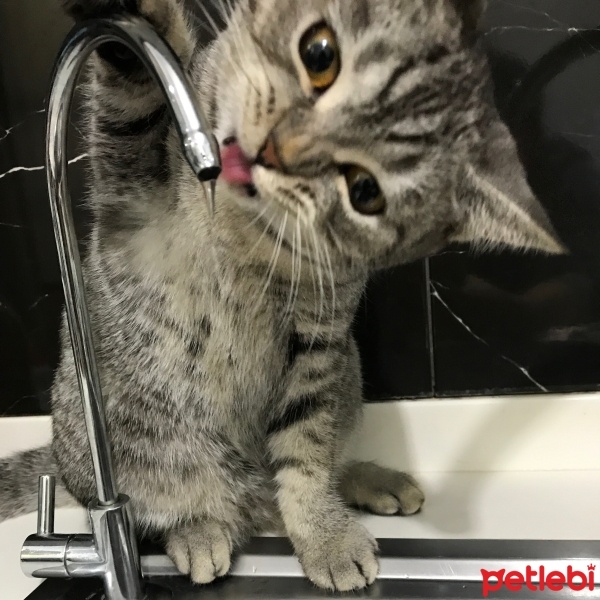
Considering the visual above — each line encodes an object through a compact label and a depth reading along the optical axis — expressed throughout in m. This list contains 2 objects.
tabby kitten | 0.28
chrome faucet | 0.23
